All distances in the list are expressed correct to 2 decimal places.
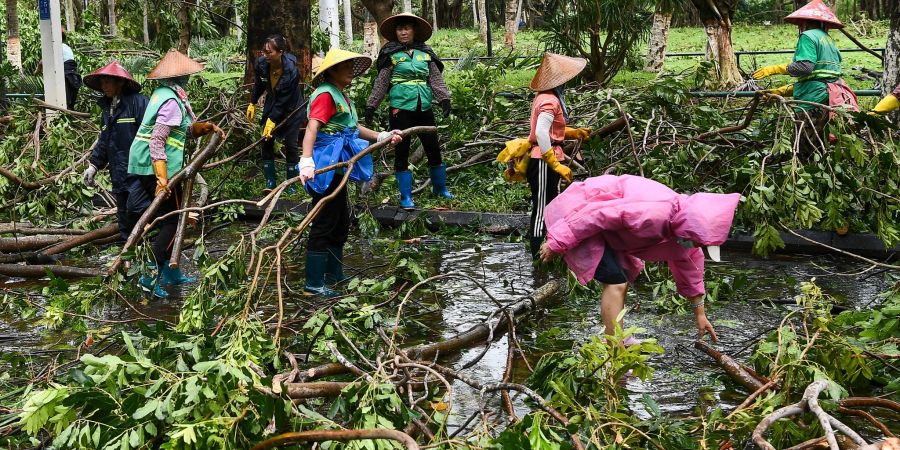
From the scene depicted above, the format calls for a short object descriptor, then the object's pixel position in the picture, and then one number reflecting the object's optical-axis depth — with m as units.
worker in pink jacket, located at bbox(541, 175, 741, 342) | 5.26
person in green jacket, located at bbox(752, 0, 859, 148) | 8.83
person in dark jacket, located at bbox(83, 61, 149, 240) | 7.89
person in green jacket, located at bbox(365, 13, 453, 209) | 9.69
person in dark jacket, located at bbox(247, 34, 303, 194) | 10.16
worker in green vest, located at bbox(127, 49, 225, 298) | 7.68
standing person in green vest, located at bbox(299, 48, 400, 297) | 7.27
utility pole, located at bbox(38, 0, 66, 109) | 11.26
